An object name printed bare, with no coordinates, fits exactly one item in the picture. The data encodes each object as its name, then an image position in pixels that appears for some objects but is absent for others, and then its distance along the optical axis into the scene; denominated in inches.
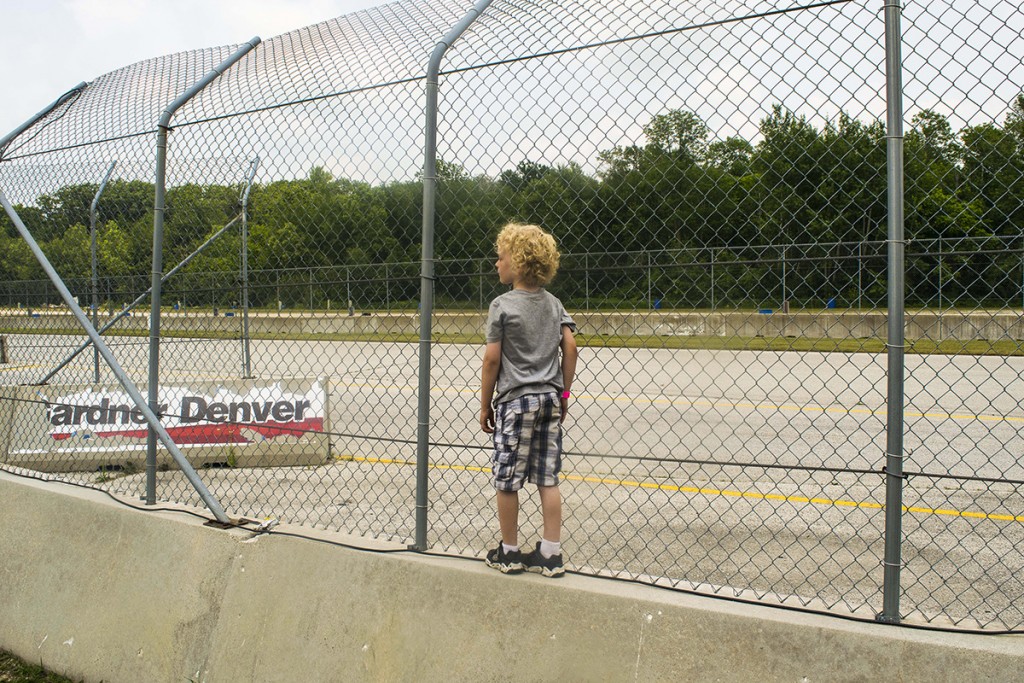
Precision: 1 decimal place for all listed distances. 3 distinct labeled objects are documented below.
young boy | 123.0
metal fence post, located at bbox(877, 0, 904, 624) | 102.7
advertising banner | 262.4
